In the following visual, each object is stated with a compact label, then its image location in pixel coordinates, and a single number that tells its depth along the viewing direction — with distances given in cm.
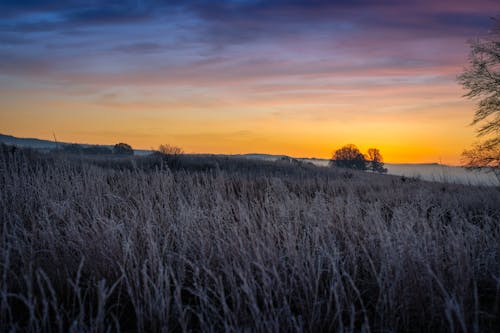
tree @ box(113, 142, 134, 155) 5050
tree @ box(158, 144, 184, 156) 3208
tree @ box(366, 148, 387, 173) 5956
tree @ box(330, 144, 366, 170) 5991
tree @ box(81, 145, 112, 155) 5122
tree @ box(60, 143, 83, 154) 4114
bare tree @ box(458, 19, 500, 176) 2191
